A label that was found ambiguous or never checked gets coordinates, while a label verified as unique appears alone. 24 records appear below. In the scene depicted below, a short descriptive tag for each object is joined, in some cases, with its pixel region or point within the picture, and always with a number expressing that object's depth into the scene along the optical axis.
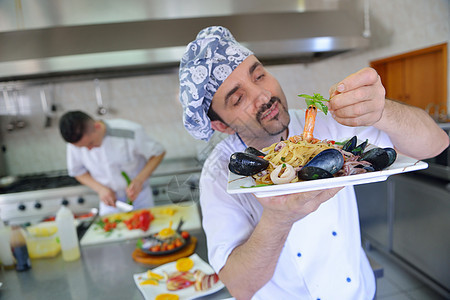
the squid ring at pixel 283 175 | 0.54
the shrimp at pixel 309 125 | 0.63
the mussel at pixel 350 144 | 0.66
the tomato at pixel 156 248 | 1.44
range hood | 2.37
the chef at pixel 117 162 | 2.54
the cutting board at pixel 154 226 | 1.75
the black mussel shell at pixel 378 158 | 0.55
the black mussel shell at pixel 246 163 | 0.59
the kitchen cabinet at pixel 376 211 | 2.80
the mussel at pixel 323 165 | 0.53
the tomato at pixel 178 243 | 1.48
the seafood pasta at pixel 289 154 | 0.60
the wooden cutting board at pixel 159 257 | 1.40
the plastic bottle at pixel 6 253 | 1.43
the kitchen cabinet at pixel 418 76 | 2.73
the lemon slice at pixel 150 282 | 1.22
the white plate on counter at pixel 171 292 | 1.13
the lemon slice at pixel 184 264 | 1.31
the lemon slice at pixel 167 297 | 1.11
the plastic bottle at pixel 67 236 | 1.48
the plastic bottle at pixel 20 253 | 1.41
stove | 3.15
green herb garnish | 0.58
